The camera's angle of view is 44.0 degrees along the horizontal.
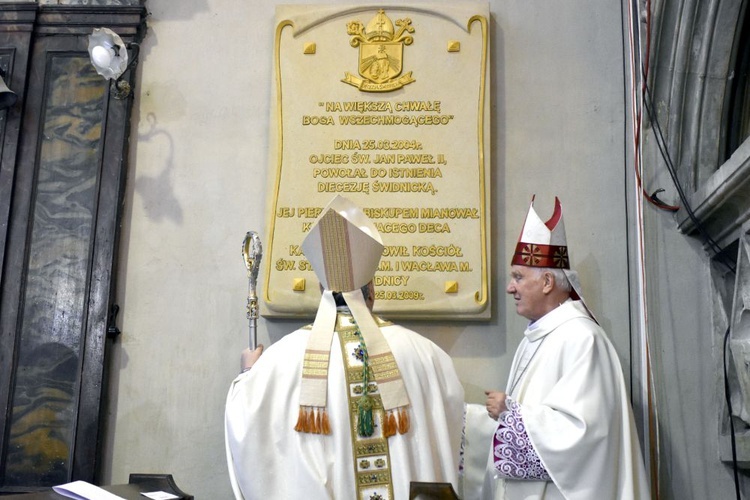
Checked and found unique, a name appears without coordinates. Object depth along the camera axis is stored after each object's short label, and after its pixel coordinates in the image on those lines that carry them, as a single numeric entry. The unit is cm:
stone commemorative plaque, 504
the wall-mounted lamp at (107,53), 509
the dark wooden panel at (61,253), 504
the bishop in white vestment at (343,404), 377
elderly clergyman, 392
